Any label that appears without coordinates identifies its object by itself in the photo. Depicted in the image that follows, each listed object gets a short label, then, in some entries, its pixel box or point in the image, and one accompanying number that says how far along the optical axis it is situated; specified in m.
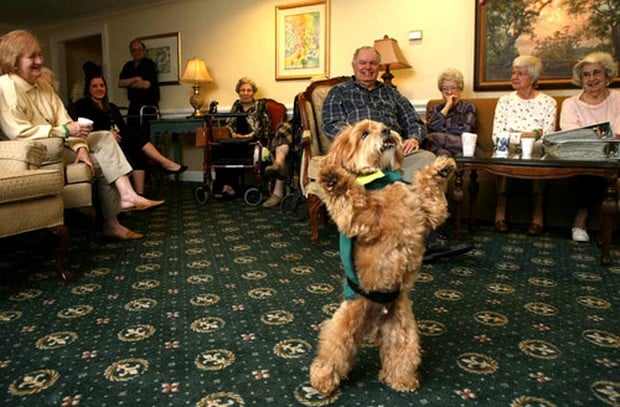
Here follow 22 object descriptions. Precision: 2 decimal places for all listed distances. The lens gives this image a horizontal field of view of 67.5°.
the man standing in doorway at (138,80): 6.10
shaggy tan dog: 1.19
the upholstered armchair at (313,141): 3.04
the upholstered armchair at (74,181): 2.56
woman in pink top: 3.11
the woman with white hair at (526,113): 3.35
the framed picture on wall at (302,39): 4.93
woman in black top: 3.74
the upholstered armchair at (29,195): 2.10
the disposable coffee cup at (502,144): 3.04
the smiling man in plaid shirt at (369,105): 3.12
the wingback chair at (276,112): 5.09
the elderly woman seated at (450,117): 3.54
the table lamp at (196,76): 5.59
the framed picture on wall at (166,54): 6.15
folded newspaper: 2.66
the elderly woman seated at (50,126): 2.56
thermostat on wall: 4.34
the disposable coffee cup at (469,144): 3.00
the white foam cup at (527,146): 2.88
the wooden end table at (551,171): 2.49
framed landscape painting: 3.62
